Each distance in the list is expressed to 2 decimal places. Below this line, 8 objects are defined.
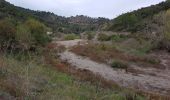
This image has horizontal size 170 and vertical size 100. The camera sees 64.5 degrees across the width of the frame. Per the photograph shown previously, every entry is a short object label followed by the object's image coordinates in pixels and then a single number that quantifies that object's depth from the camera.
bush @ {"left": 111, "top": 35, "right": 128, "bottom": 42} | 21.89
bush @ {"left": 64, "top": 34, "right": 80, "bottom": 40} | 28.41
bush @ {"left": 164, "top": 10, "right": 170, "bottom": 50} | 17.09
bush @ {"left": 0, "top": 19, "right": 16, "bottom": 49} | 8.20
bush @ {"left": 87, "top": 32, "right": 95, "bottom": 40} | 28.08
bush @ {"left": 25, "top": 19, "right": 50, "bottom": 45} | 15.69
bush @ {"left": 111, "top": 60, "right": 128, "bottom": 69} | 12.28
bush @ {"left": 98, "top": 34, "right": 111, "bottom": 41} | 24.37
